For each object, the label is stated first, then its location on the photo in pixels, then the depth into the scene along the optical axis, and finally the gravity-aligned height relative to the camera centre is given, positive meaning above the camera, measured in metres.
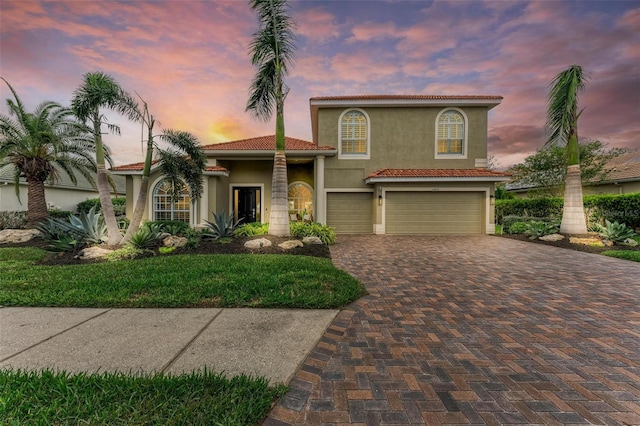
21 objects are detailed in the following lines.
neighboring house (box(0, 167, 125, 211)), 14.77 +0.97
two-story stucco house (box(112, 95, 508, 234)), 12.05 +2.09
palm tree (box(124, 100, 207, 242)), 7.57 +1.49
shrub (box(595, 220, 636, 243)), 8.80 -0.86
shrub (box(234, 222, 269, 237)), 9.39 -0.91
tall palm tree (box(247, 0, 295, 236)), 8.52 +5.09
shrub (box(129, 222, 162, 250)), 7.29 -0.96
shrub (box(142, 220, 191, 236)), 9.36 -0.78
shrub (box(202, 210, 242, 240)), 9.03 -0.82
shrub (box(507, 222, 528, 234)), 11.61 -0.92
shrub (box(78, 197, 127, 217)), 17.41 +0.12
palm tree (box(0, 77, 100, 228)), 9.89 +2.60
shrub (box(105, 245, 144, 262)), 6.61 -1.31
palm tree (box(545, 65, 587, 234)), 9.43 +3.18
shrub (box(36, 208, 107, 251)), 7.32 -0.84
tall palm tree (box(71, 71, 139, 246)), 6.57 +2.79
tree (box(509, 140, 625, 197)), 17.36 +3.22
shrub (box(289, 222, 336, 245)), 9.38 -0.95
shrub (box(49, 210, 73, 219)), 13.74 -0.44
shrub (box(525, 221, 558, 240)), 10.31 -0.87
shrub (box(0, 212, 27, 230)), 12.04 -0.74
